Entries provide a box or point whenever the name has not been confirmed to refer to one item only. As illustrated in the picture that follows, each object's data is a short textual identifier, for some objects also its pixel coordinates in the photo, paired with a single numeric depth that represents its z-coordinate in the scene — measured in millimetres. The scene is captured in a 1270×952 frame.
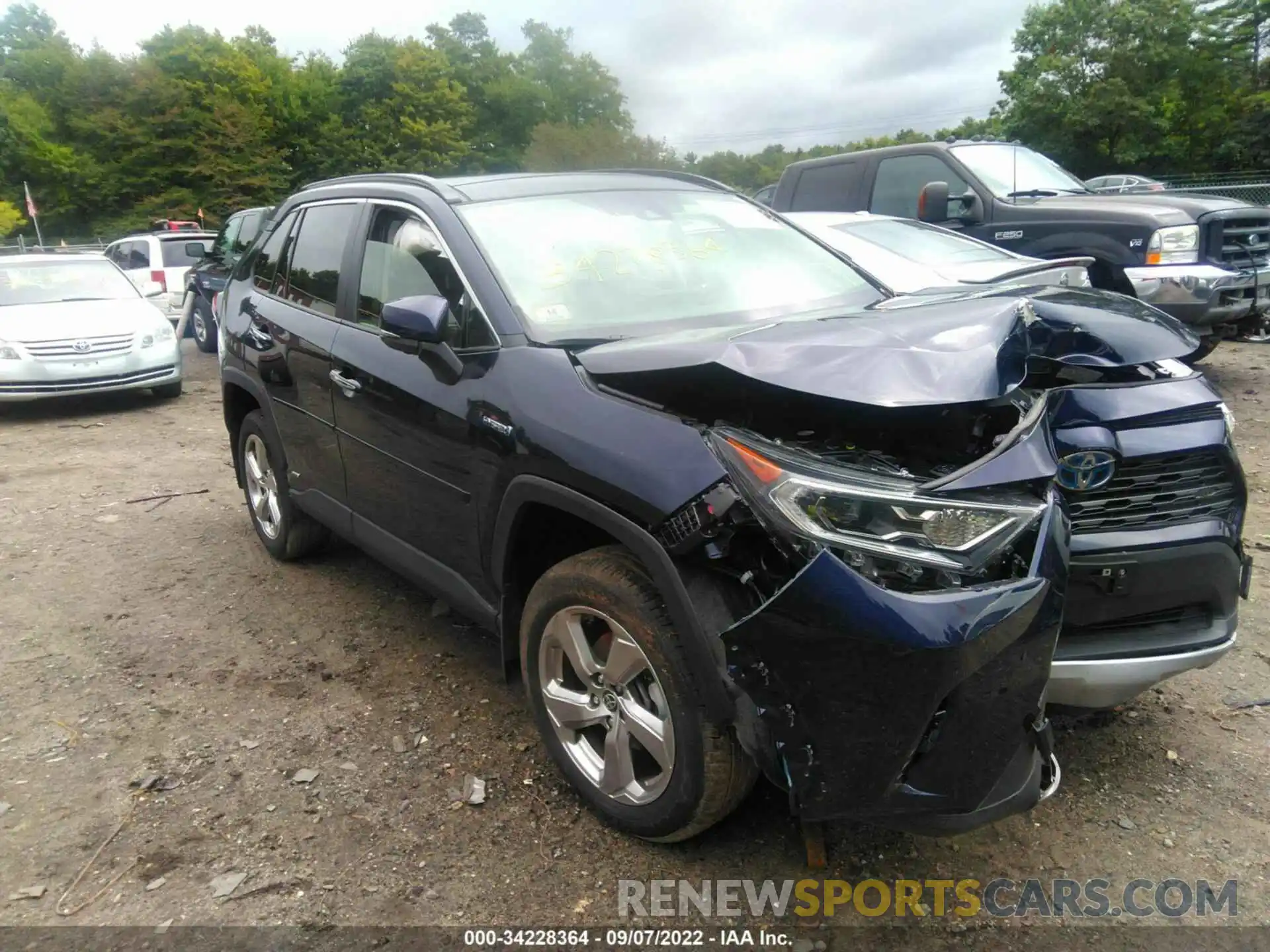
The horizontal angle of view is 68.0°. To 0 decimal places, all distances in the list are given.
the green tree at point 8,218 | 40781
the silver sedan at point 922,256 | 5801
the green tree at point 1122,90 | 41156
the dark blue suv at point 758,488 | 2014
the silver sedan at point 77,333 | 8945
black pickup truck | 7125
